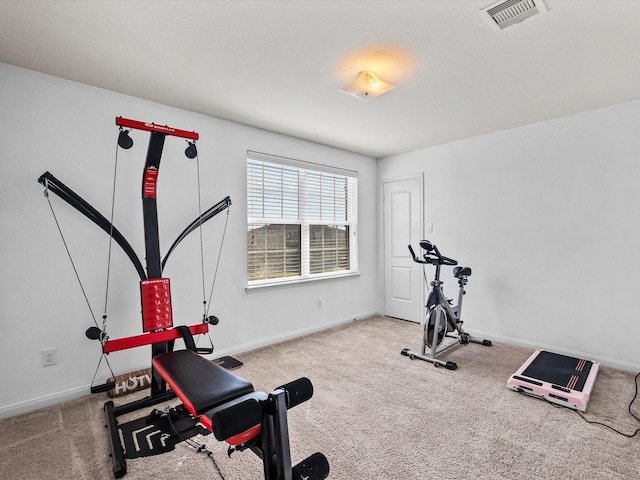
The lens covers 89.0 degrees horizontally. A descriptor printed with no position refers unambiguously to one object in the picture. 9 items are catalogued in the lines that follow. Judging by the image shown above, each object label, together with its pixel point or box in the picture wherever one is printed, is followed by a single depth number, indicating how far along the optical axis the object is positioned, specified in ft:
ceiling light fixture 7.55
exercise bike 10.27
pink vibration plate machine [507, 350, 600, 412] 7.59
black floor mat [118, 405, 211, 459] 6.17
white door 14.73
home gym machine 4.02
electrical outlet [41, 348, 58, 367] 7.72
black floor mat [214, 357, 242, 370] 9.76
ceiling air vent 5.38
